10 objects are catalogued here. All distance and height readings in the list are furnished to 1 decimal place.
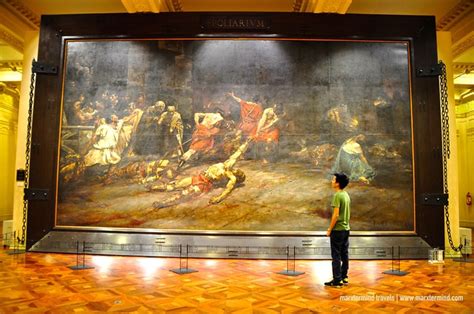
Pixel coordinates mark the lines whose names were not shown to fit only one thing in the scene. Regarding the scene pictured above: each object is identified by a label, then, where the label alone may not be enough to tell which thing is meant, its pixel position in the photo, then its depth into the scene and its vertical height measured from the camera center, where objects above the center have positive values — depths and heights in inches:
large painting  310.8 +42.9
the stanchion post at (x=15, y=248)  298.2 -54.2
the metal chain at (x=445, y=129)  309.4 +49.2
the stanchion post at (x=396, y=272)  241.1 -55.8
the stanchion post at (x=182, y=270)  239.9 -55.8
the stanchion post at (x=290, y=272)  237.6 -55.8
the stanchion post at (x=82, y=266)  245.9 -55.0
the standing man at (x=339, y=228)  207.2 -23.3
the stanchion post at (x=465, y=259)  286.2 -55.6
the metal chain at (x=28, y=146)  317.1 +31.2
